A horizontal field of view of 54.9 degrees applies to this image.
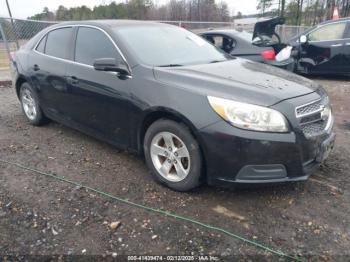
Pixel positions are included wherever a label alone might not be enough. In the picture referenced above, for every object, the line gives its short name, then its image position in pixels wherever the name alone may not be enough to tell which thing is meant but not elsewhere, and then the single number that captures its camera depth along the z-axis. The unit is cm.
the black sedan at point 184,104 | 275
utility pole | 972
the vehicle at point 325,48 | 847
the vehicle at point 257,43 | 729
